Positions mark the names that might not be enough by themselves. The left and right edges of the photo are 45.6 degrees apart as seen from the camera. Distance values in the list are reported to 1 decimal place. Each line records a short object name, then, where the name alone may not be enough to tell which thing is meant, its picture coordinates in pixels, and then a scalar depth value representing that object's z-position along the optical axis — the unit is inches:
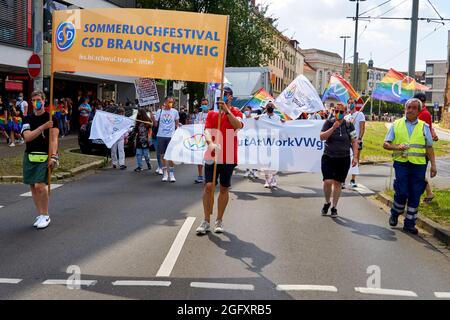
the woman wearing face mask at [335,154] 336.8
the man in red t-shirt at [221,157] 279.4
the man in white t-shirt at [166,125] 498.6
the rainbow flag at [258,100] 729.8
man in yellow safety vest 303.0
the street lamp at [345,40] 2652.6
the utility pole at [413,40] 546.6
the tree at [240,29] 1310.3
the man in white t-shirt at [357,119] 477.1
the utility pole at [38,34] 505.7
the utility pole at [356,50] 1284.9
